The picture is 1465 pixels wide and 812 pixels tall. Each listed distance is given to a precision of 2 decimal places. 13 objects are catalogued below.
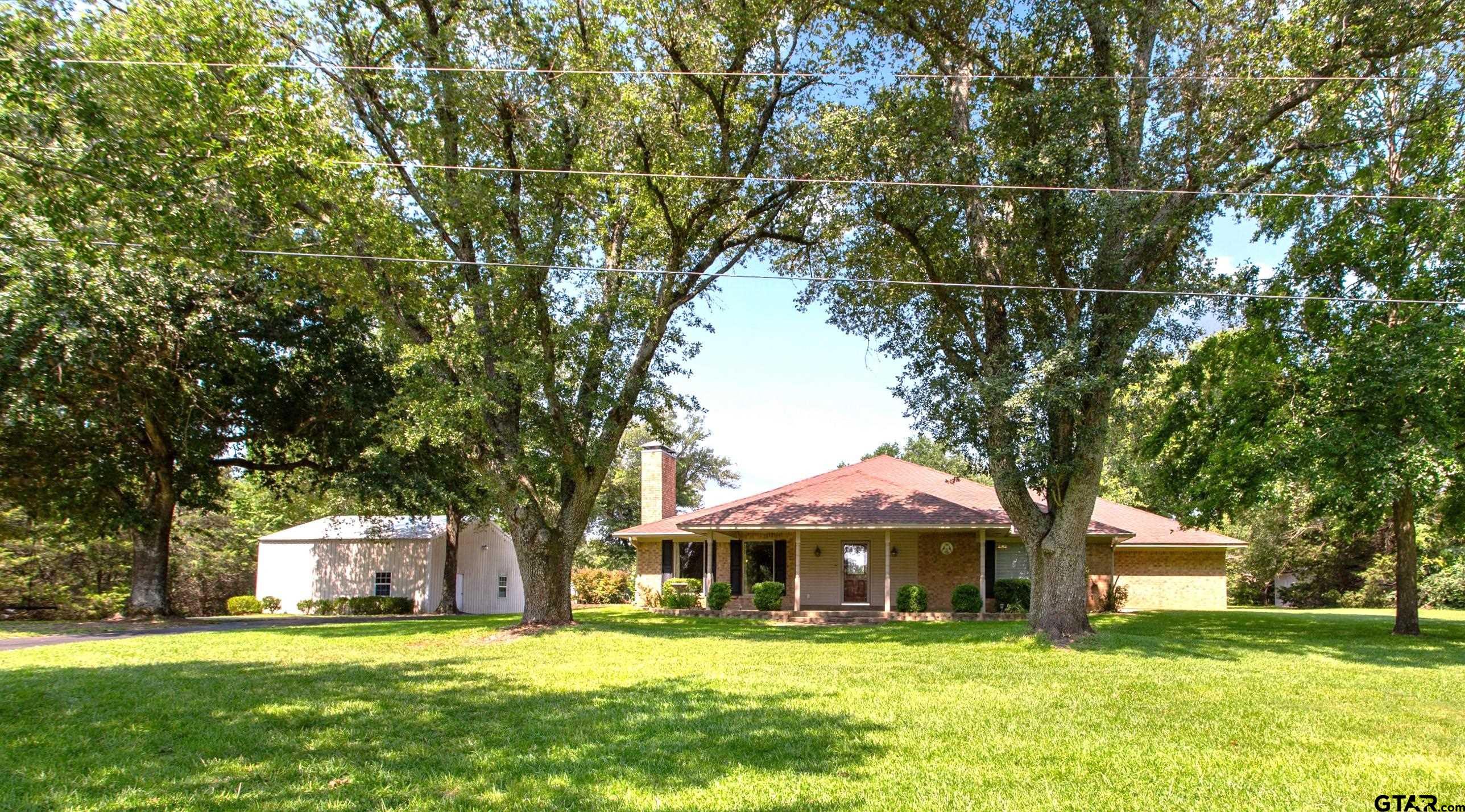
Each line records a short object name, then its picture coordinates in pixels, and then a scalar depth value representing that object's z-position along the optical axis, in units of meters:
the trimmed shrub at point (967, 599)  20.38
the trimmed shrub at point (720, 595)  22.52
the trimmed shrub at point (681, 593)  23.81
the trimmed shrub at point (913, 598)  20.75
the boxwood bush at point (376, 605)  26.55
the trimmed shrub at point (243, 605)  27.03
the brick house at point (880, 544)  21.47
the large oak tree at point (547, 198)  14.25
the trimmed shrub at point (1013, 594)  20.39
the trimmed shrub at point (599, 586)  31.42
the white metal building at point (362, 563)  27.52
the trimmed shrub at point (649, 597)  25.47
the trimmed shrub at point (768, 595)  21.75
